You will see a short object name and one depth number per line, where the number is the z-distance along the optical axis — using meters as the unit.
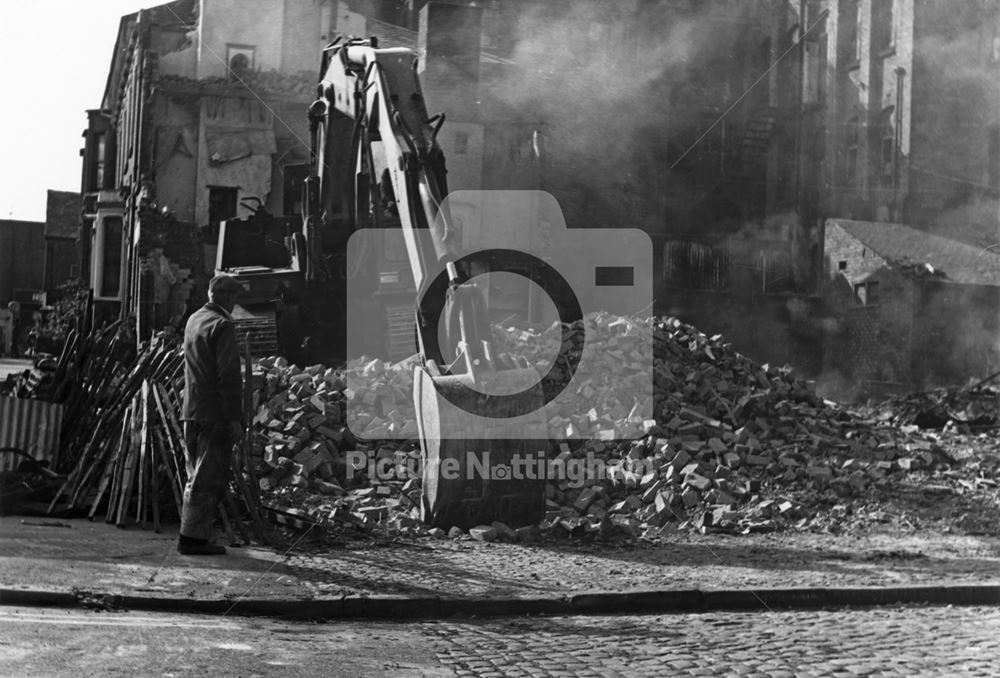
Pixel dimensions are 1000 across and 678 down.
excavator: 18.48
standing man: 15.20
